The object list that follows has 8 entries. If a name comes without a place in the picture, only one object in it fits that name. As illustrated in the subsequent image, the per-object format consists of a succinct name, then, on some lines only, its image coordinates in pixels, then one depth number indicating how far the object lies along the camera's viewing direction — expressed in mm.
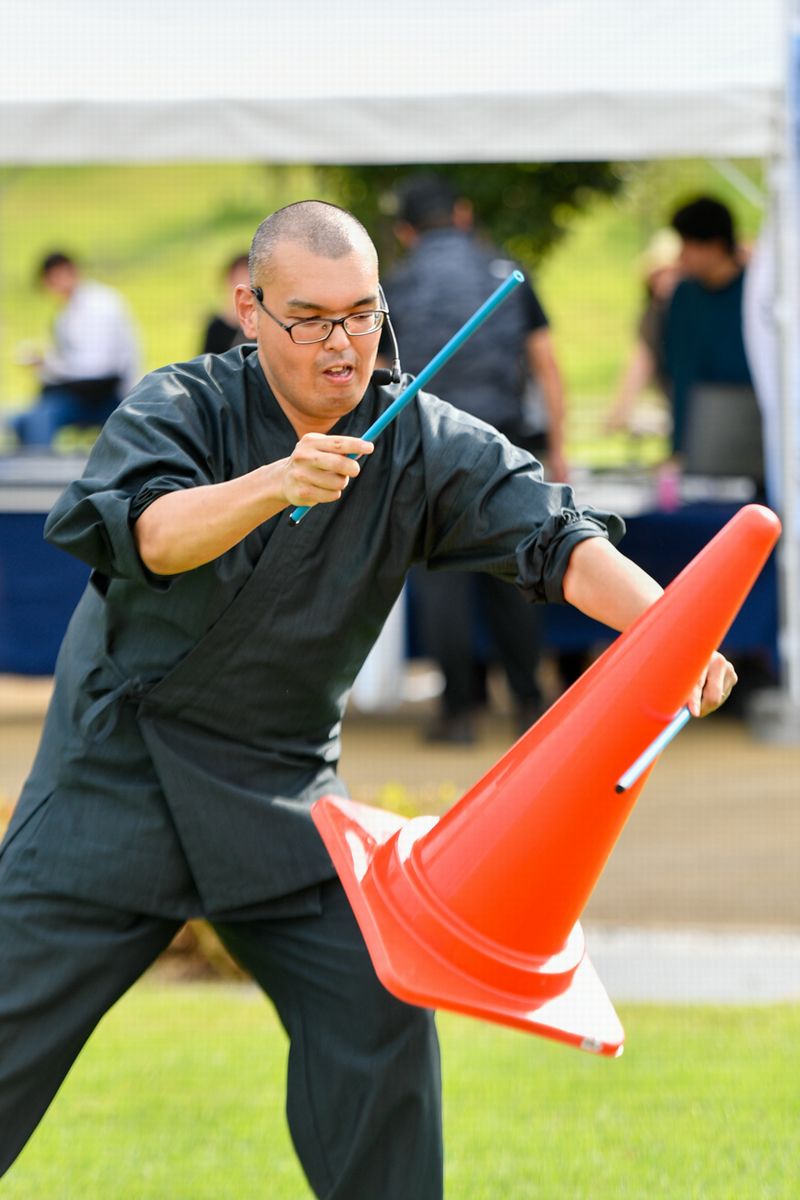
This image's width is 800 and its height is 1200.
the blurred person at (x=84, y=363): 22609
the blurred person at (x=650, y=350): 17156
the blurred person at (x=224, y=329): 15546
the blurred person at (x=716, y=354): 14648
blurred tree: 22937
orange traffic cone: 4367
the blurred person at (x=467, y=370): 12977
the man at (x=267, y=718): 4855
